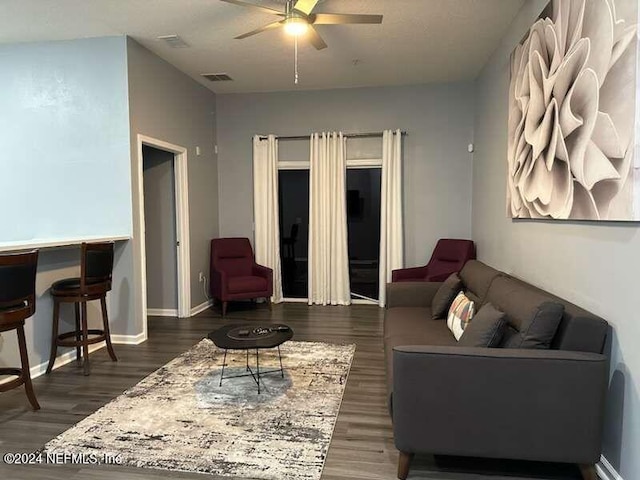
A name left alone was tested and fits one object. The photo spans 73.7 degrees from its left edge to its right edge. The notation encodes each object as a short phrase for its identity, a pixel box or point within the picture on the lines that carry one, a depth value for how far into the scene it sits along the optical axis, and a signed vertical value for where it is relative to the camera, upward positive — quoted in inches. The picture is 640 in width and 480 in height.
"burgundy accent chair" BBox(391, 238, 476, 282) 207.0 -25.2
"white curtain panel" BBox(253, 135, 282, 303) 241.8 +5.2
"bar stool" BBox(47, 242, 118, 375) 133.2 -23.6
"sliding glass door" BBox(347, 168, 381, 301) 240.7 -6.1
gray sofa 73.9 -33.0
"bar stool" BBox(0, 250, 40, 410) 99.8 -19.5
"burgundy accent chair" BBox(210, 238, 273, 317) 213.6 -31.3
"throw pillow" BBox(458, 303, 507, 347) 88.7 -25.1
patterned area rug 86.0 -49.4
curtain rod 231.8 +43.0
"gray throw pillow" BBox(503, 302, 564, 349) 80.7 -21.6
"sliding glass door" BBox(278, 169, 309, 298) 248.2 -9.5
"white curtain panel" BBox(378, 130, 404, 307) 228.8 +2.7
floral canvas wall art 71.2 +20.3
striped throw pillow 115.7 -28.8
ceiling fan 121.3 +58.3
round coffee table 112.3 -33.8
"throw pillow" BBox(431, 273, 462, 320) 139.3 -28.0
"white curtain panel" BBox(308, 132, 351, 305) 235.3 -1.8
